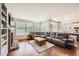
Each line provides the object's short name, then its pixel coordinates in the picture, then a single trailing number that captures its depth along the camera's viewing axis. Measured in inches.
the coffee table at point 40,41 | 44.5
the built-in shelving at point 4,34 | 40.1
